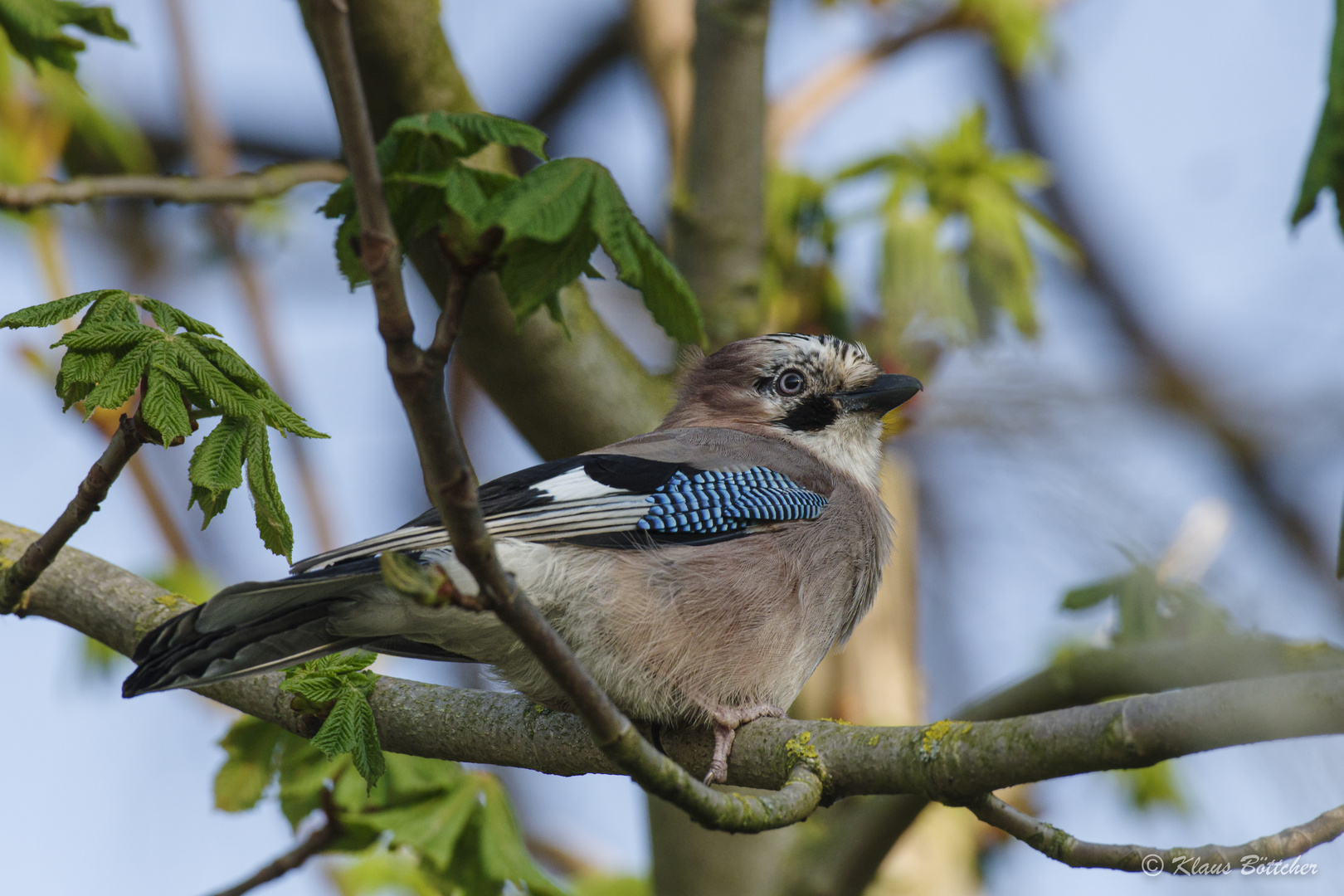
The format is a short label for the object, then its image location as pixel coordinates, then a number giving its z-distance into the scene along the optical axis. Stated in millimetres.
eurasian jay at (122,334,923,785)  5773
